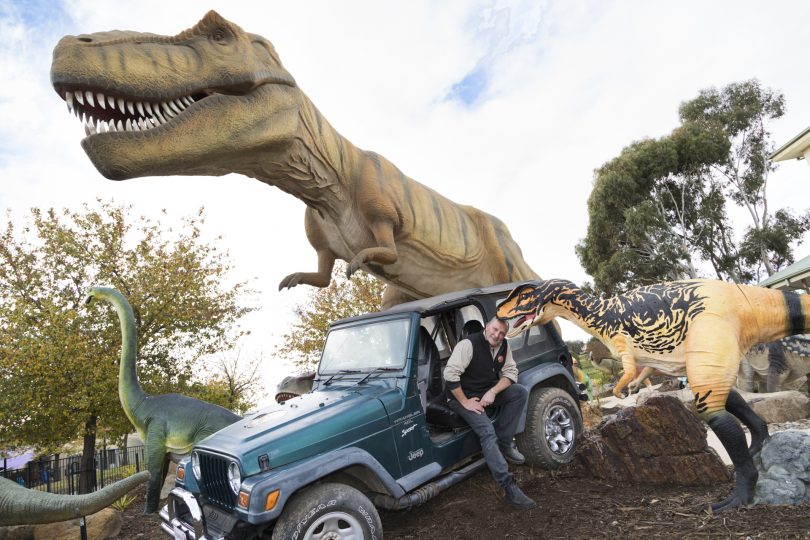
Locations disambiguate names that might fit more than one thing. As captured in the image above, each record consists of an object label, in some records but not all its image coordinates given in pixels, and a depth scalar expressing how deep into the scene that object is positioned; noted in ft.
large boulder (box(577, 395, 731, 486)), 12.30
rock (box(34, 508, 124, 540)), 15.94
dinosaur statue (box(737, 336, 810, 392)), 30.30
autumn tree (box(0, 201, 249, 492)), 28.50
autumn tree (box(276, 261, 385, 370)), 52.03
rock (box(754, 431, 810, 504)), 9.71
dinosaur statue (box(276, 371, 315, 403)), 21.94
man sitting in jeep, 11.85
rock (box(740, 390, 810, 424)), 22.43
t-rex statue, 9.09
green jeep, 9.16
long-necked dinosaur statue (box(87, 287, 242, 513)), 17.42
